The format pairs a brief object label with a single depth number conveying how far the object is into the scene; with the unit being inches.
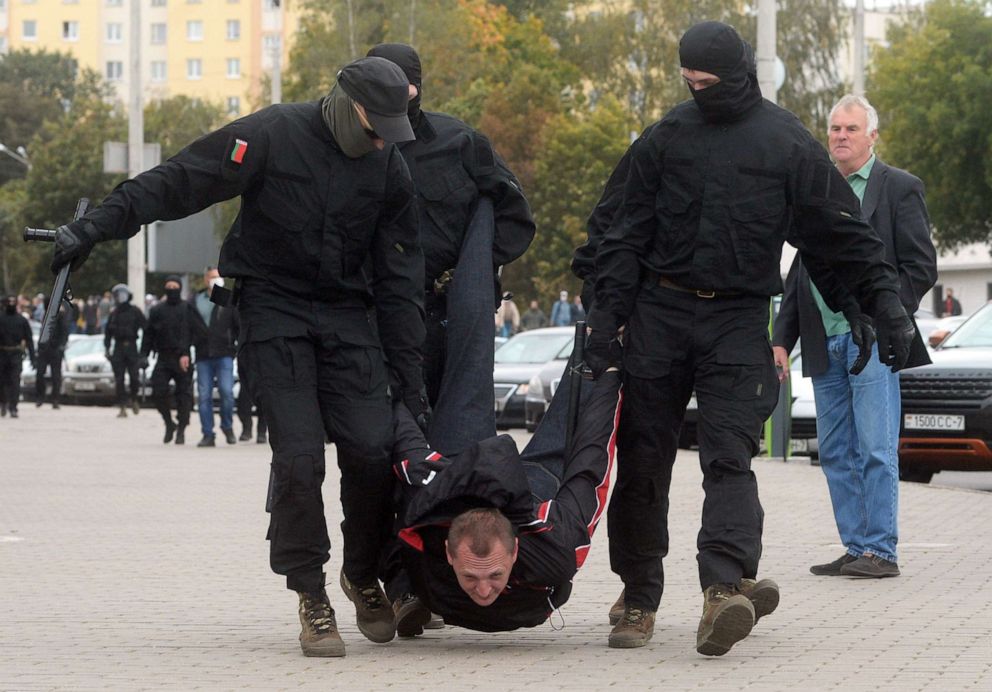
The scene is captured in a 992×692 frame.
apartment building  4830.2
